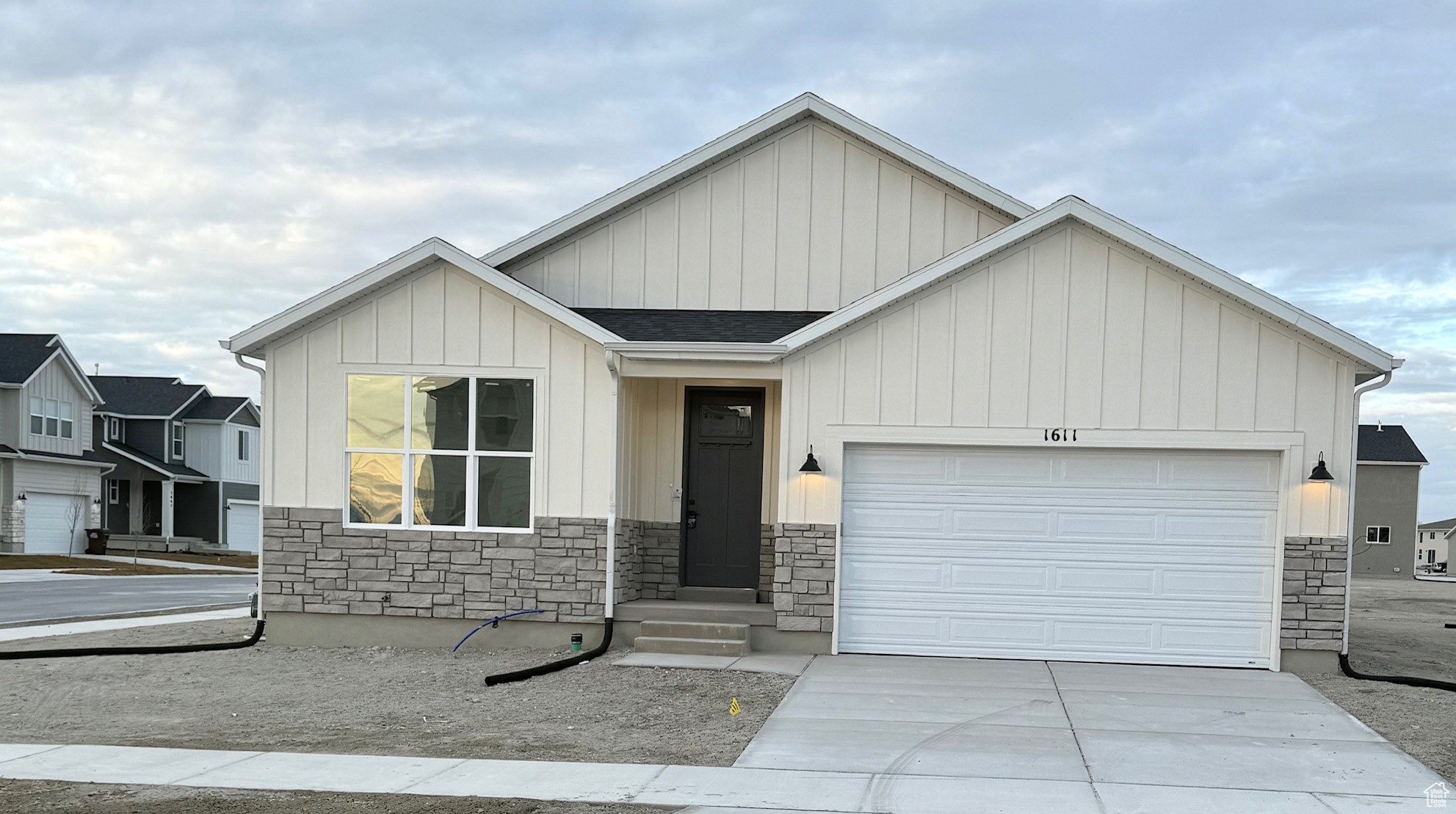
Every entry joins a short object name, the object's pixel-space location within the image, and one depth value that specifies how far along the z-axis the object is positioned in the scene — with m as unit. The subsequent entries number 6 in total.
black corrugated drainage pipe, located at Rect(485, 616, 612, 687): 10.51
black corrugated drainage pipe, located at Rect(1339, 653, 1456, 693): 10.56
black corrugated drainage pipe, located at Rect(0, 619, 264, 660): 12.00
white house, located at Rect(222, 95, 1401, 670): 11.51
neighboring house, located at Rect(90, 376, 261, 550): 42.84
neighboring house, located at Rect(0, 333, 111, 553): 35.69
